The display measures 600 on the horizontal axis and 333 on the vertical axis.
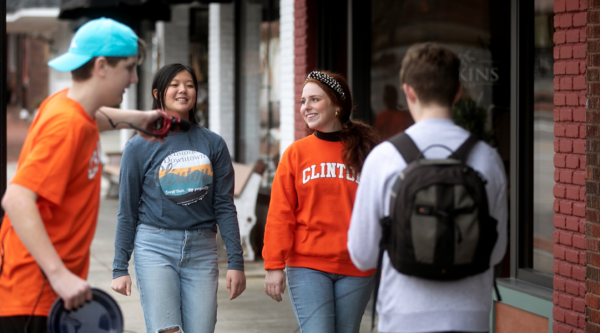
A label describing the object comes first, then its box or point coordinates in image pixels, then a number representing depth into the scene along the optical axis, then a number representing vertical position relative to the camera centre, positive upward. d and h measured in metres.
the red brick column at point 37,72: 41.81 +5.16
